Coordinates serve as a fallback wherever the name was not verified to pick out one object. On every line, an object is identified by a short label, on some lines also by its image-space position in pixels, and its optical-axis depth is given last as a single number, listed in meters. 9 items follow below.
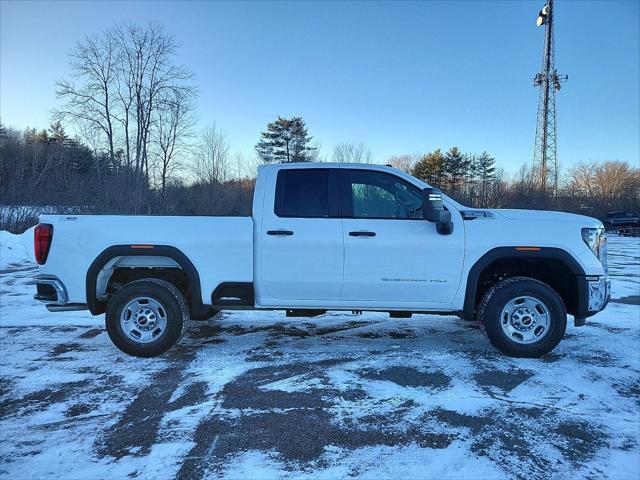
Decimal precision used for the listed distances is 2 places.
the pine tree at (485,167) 49.20
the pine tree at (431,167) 45.38
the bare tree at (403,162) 44.56
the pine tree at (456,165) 48.69
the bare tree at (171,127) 34.81
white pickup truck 4.35
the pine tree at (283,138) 43.83
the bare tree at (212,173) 29.40
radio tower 39.28
